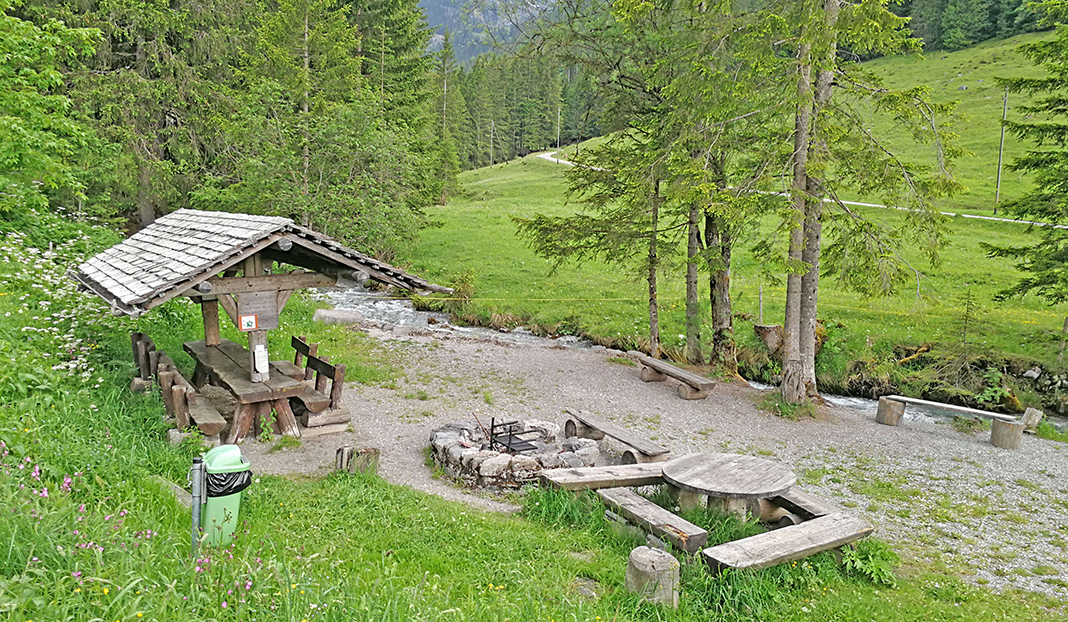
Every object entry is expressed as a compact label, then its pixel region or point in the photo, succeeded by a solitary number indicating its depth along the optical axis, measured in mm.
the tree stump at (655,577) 6023
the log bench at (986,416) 12625
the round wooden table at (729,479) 7809
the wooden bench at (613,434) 10445
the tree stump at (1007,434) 12594
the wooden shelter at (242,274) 9555
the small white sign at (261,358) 10922
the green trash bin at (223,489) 6023
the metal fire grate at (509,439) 10688
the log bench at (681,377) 15076
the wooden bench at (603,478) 8562
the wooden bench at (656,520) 7125
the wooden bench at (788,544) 6734
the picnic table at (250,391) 10492
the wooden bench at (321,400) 11180
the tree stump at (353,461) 9164
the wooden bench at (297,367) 11797
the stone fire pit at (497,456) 9641
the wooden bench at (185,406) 9734
